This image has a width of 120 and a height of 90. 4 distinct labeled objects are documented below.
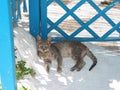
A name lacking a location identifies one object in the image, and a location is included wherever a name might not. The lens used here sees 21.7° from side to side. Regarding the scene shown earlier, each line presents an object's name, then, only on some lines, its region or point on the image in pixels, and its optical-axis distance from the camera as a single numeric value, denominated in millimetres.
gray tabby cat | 3609
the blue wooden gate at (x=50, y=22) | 4125
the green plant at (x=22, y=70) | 3329
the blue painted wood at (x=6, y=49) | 1680
